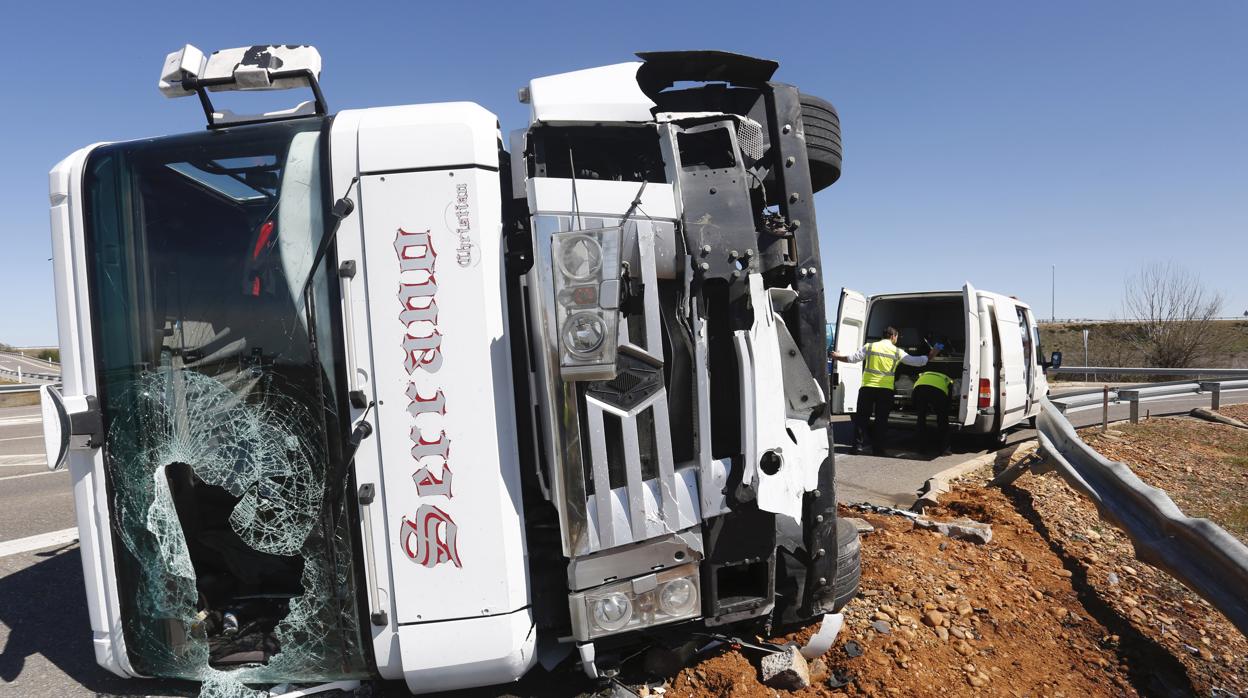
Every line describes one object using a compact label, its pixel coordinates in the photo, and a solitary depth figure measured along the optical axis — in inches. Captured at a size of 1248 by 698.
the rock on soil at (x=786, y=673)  95.3
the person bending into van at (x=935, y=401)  306.2
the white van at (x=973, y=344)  291.3
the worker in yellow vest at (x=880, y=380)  302.5
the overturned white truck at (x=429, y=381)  84.8
